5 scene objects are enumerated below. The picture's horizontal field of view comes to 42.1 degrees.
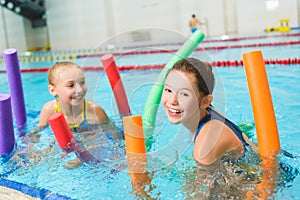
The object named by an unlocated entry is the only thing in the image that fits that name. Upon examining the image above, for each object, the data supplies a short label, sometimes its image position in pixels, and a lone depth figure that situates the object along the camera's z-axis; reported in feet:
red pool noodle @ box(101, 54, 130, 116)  9.20
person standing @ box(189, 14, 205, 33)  44.26
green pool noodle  7.45
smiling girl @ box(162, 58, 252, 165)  5.96
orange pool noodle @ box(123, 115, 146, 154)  6.28
